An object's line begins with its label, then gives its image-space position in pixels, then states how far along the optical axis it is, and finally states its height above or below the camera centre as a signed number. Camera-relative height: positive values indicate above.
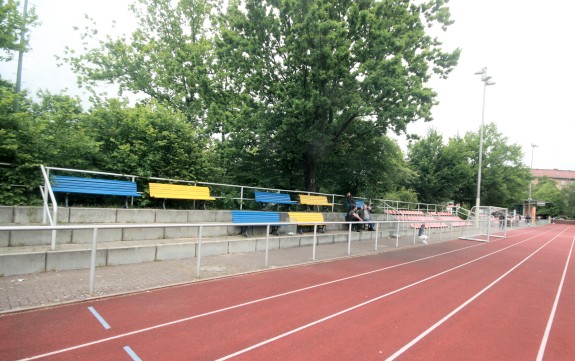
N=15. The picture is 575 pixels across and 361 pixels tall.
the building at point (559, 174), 106.91 +10.02
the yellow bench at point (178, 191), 10.01 -0.34
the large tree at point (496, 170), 39.91 +3.95
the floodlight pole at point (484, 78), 23.02 +8.50
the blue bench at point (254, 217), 10.90 -1.12
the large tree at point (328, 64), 13.51 +5.52
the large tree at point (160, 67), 19.34 +6.77
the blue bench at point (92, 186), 8.22 -0.29
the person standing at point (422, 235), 16.05 -1.96
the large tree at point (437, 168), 31.86 +2.77
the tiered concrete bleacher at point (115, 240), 6.13 -1.50
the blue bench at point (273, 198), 13.23 -0.47
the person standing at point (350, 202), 15.34 -0.54
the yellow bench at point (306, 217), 12.94 -1.17
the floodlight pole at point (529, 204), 47.71 -0.24
